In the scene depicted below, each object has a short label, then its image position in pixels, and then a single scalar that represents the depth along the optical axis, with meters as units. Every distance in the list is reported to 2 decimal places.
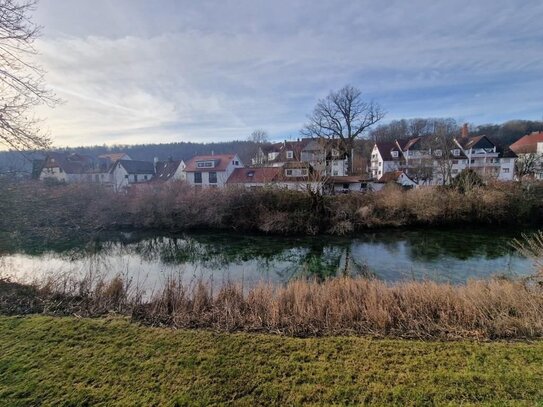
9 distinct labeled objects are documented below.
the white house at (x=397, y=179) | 33.72
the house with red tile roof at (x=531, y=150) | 31.69
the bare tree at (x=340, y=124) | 41.53
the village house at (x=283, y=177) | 21.88
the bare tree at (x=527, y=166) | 29.43
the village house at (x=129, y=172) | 48.13
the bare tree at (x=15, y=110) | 6.45
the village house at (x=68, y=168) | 42.25
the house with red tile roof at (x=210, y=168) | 37.69
